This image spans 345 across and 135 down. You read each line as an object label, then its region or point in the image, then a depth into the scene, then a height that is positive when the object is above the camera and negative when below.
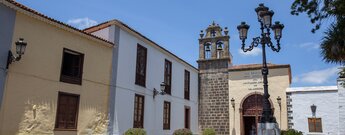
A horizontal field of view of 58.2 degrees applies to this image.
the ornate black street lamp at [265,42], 7.65 +2.08
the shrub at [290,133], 12.21 -0.54
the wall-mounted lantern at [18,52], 8.27 +1.65
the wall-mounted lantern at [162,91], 14.53 +1.20
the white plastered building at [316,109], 15.60 +0.54
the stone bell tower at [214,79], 18.94 +2.38
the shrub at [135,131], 11.65 -0.56
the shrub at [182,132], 13.65 -0.65
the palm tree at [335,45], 7.85 +1.93
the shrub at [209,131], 17.64 -0.78
